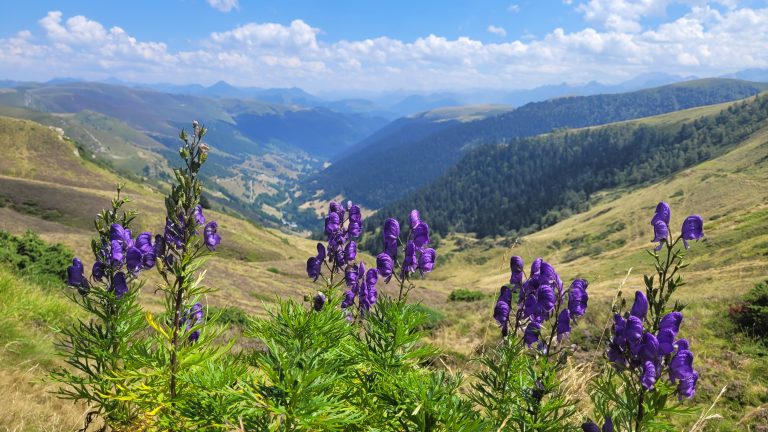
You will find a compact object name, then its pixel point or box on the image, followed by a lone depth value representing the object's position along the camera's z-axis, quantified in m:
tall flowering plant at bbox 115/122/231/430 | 3.00
